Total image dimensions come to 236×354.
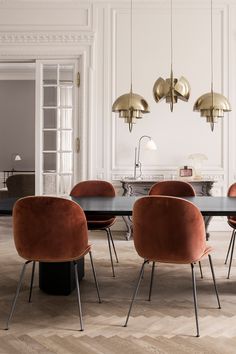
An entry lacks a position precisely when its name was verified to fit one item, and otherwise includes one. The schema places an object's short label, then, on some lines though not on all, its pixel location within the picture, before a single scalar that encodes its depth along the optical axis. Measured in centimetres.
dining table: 307
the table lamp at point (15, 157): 1034
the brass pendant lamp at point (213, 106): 376
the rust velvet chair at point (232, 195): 419
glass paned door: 662
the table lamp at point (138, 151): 632
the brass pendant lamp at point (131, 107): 389
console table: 596
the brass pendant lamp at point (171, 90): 380
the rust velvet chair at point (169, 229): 276
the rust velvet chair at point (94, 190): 446
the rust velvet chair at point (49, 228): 284
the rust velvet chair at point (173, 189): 437
